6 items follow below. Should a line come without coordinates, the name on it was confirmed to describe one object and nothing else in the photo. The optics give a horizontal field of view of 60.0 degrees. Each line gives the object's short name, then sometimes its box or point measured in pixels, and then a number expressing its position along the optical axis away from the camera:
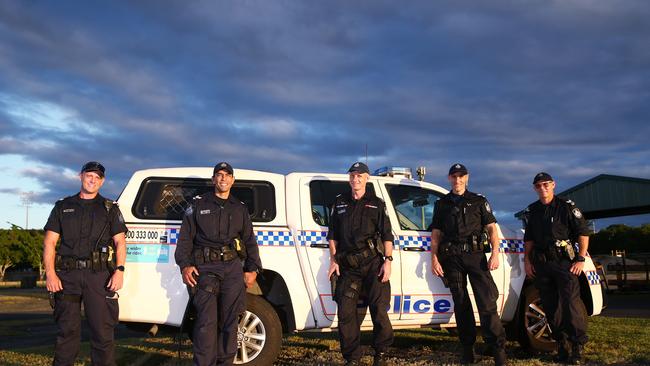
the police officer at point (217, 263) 4.67
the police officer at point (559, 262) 5.43
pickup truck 5.02
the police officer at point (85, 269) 4.52
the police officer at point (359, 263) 5.02
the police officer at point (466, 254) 5.26
